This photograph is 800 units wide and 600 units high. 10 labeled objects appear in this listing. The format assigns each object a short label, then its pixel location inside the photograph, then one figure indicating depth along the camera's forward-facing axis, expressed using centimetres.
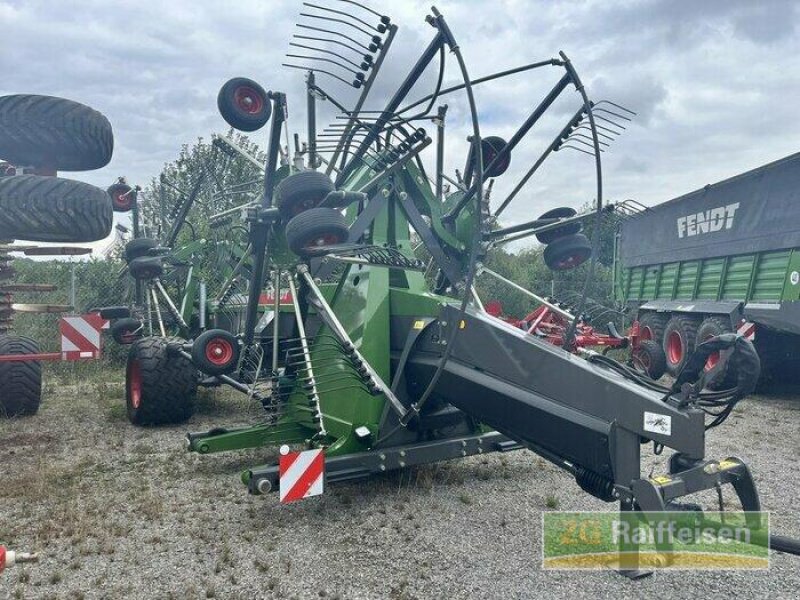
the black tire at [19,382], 659
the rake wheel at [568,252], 459
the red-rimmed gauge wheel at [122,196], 727
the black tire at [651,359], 1012
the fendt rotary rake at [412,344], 298
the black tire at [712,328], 934
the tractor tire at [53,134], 388
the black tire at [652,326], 1123
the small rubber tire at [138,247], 709
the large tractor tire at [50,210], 379
